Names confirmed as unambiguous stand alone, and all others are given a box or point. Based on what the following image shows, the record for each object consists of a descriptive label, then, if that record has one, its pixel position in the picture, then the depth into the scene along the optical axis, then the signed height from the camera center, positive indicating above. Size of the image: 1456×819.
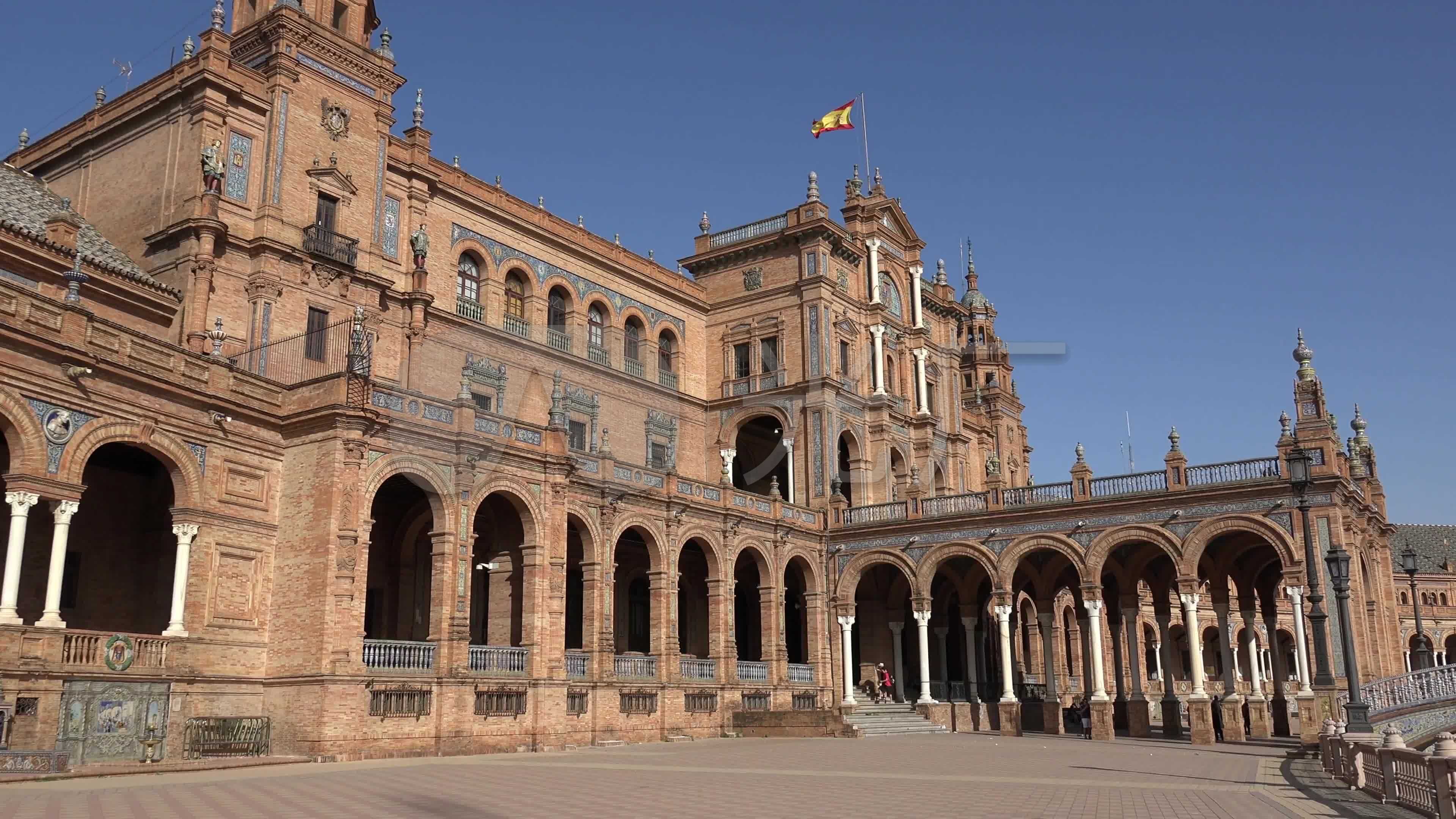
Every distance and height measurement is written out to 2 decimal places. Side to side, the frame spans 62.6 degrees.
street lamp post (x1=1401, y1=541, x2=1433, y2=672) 35.28 +2.04
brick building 23.11 +4.66
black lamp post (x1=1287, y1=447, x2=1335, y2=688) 21.80 +1.53
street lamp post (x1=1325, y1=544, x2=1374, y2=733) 19.62 +0.30
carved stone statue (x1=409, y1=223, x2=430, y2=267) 33.88 +11.81
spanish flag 45.22 +20.15
